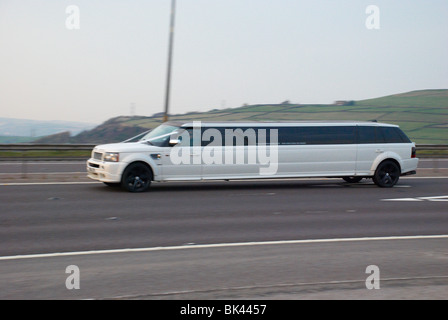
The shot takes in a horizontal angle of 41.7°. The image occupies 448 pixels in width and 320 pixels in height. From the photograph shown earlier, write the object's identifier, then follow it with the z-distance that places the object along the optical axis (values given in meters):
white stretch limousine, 14.96
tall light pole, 22.47
